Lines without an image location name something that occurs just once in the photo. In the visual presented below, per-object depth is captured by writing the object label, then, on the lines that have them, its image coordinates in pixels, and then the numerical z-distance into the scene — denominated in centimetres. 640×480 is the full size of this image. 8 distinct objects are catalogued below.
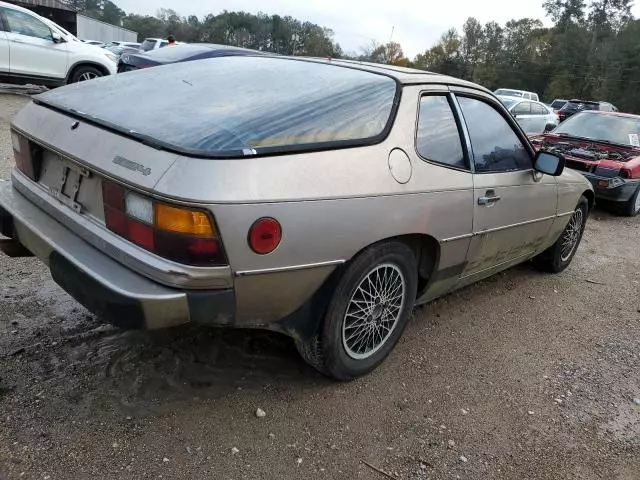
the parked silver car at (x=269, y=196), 206
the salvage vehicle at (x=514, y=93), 2170
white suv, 1004
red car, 739
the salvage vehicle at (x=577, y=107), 2572
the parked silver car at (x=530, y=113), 1480
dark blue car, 866
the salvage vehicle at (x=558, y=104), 2967
